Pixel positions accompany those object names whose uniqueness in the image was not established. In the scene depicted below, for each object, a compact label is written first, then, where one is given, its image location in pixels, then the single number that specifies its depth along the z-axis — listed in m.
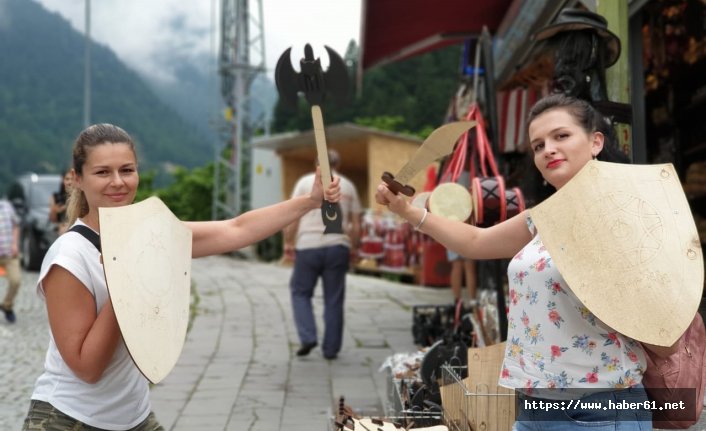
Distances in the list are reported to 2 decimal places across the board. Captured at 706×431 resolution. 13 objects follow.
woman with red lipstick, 1.99
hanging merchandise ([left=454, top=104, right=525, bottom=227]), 3.53
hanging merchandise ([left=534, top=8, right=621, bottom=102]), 3.30
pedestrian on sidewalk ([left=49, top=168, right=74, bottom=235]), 9.74
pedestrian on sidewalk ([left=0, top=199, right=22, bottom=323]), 8.66
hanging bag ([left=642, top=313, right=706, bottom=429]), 1.99
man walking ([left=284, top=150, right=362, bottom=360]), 6.65
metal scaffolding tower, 21.83
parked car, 14.98
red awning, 7.18
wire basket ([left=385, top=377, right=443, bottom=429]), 3.16
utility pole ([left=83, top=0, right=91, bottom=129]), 26.07
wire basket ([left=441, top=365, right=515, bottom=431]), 2.72
